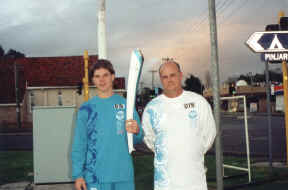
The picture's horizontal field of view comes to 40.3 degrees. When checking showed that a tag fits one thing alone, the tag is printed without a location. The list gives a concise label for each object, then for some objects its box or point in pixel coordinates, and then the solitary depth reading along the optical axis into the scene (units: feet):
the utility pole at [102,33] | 25.31
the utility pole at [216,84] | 17.16
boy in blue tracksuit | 10.59
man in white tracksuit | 10.53
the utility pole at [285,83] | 31.08
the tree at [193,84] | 371.68
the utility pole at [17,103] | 123.46
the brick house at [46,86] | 139.33
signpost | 26.84
